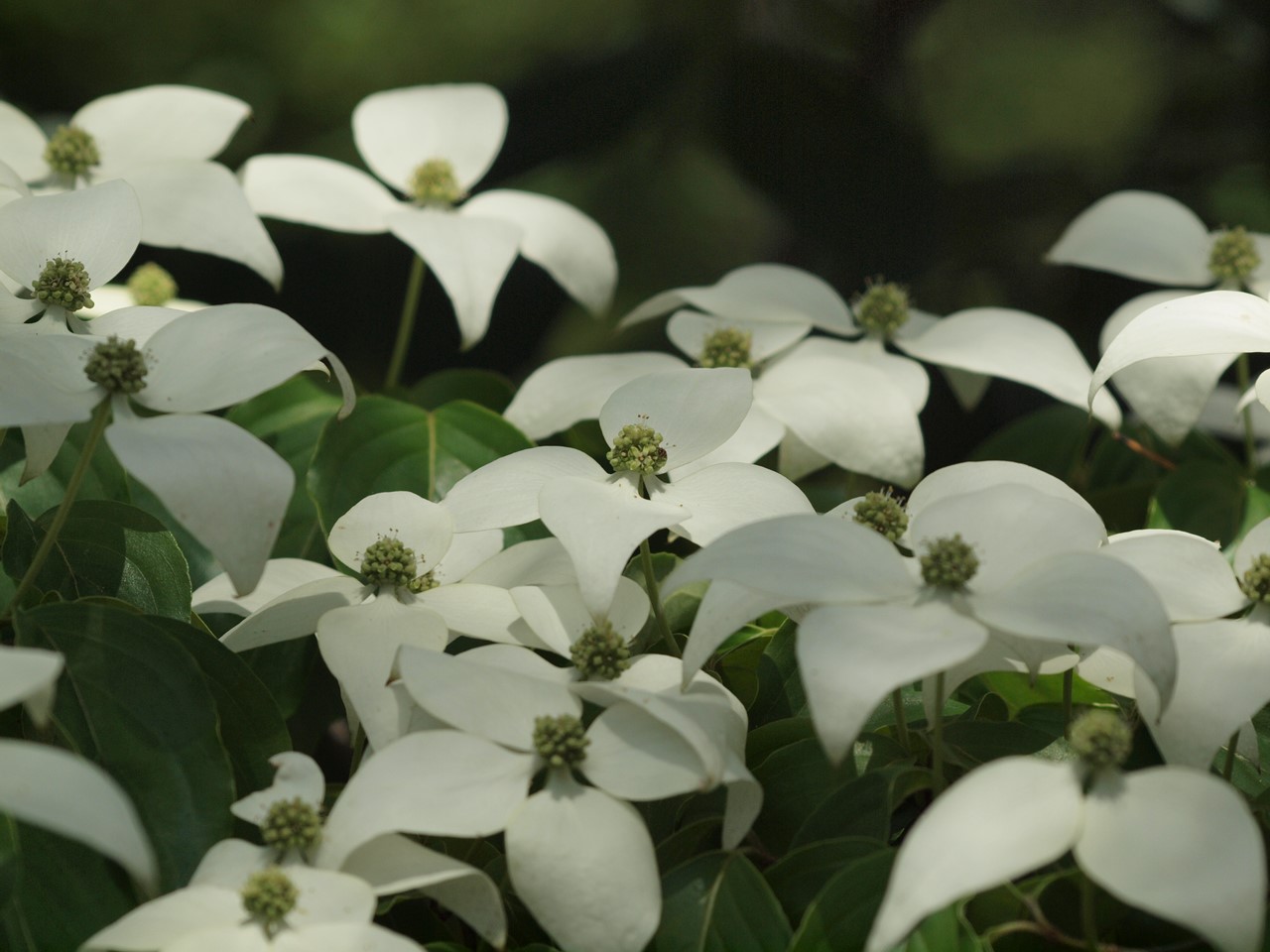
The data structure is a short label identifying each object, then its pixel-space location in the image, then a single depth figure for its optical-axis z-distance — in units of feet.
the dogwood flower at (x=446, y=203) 5.49
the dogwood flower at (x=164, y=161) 5.43
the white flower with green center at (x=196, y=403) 4.97
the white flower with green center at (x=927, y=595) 4.91
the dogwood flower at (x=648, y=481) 5.08
